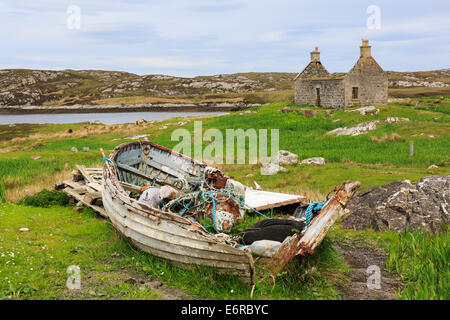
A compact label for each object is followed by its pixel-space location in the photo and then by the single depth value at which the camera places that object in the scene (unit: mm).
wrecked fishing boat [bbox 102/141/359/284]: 7597
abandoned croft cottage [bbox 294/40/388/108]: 44188
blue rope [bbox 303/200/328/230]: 9484
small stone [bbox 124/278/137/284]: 8253
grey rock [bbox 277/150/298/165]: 21781
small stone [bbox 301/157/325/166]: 21438
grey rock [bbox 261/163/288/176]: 20023
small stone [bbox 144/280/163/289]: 8062
